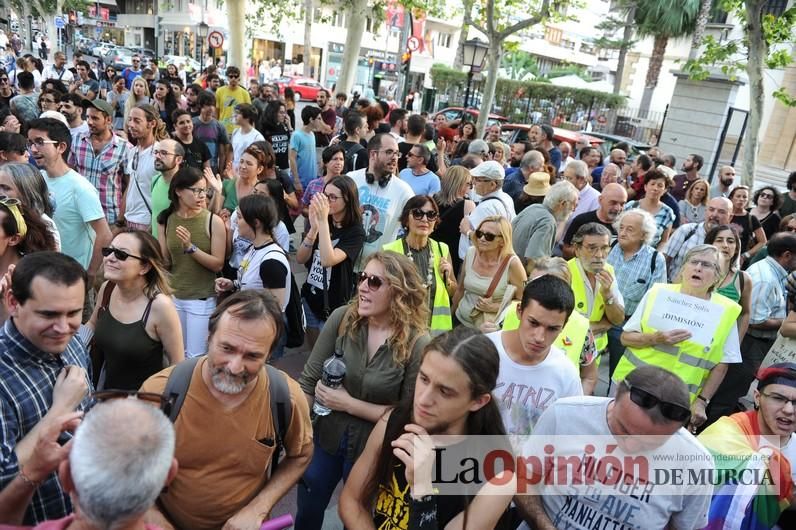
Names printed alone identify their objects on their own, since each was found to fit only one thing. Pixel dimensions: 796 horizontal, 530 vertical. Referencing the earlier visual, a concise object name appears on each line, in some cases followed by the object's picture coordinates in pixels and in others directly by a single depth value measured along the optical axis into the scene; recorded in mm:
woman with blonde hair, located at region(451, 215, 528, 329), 3842
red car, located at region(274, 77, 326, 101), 29469
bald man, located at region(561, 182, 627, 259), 5441
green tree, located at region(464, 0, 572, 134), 11836
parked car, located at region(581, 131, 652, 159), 13959
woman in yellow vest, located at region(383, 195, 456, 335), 3899
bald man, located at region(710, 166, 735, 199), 7875
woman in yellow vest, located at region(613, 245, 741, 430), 3436
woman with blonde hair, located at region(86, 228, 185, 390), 2799
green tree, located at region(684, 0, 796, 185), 8578
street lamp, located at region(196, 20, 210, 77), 24209
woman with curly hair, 2609
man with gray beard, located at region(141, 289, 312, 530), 2041
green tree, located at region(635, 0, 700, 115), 27266
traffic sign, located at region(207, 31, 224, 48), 17062
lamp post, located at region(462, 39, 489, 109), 13438
